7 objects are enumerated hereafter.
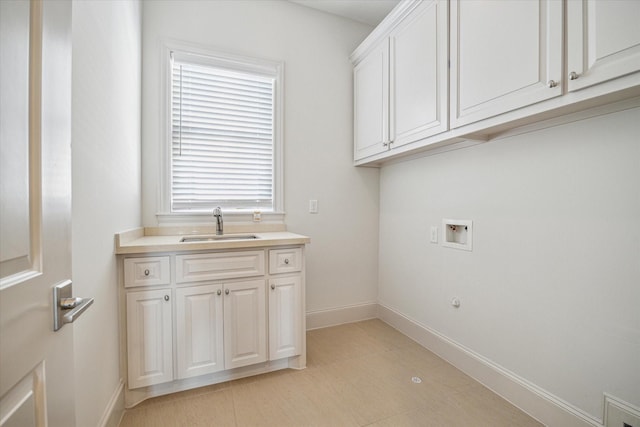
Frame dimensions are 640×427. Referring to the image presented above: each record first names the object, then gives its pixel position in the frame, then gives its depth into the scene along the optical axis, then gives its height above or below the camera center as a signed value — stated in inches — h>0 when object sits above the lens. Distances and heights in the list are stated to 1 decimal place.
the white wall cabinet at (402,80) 71.9 +39.5
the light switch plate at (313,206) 105.0 +2.3
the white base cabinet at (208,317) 64.7 -26.0
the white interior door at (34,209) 18.8 +0.2
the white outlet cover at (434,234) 87.3 -6.6
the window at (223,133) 89.0 +26.0
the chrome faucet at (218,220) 87.5 -2.5
